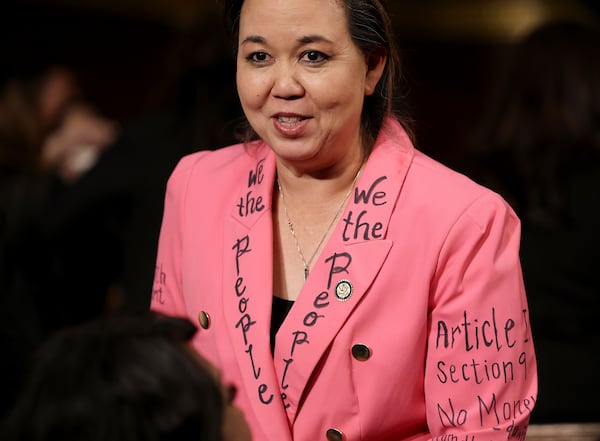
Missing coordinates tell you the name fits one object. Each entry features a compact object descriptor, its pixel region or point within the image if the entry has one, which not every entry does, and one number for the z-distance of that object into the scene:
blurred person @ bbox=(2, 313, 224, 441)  2.94
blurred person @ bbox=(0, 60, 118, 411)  7.23
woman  4.01
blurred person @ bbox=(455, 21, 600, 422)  6.24
